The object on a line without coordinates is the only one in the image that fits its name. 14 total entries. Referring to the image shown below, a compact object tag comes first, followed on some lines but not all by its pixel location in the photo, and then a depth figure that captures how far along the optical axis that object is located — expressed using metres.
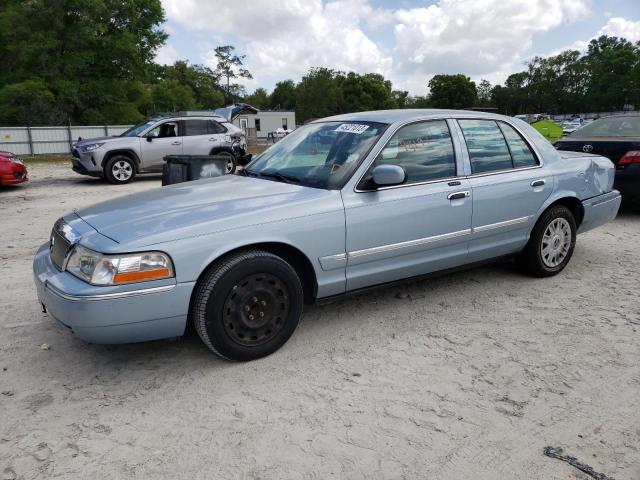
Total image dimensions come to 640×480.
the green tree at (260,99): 104.18
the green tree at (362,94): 90.50
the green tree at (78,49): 33.75
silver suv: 12.25
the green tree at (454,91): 98.94
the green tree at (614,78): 93.06
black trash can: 6.56
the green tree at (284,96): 106.62
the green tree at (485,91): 121.62
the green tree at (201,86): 71.69
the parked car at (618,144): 7.10
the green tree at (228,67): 77.69
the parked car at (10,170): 11.07
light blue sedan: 2.90
